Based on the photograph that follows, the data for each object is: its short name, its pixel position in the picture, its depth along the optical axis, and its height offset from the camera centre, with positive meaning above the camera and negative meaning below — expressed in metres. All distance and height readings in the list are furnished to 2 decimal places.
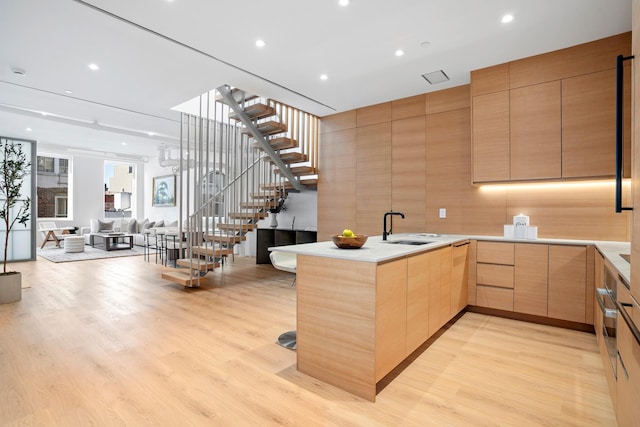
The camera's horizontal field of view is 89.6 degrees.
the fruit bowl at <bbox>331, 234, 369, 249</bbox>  2.36 -0.20
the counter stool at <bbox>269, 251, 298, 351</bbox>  2.81 -0.51
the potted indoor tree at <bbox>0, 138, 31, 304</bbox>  4.03 -0.82
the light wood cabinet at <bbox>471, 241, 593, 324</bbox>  3.09 -0.65
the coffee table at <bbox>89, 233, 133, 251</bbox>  9.13 -0.95
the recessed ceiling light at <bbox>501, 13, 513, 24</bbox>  2.72 +1.68
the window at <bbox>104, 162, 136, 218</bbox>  10.20 +0.69
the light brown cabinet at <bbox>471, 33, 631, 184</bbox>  3.08 +1.04
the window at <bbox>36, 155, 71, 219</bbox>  10.42 +0.81
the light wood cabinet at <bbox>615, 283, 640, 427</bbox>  1.13 -0.61
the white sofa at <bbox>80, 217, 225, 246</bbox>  10.26 -0.47
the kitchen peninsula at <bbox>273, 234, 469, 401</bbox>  1.96 -0.64
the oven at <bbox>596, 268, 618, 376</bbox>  1.64 -0.53
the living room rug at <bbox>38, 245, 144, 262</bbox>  7.58 -1.09
